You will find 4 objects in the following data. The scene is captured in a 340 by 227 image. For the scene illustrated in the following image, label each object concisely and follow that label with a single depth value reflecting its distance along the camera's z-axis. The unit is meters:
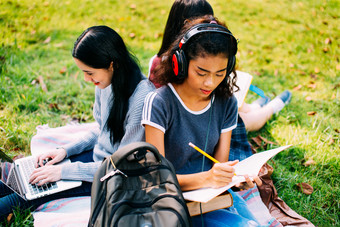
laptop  1.96
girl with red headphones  1.65
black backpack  1.31
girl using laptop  1.89
